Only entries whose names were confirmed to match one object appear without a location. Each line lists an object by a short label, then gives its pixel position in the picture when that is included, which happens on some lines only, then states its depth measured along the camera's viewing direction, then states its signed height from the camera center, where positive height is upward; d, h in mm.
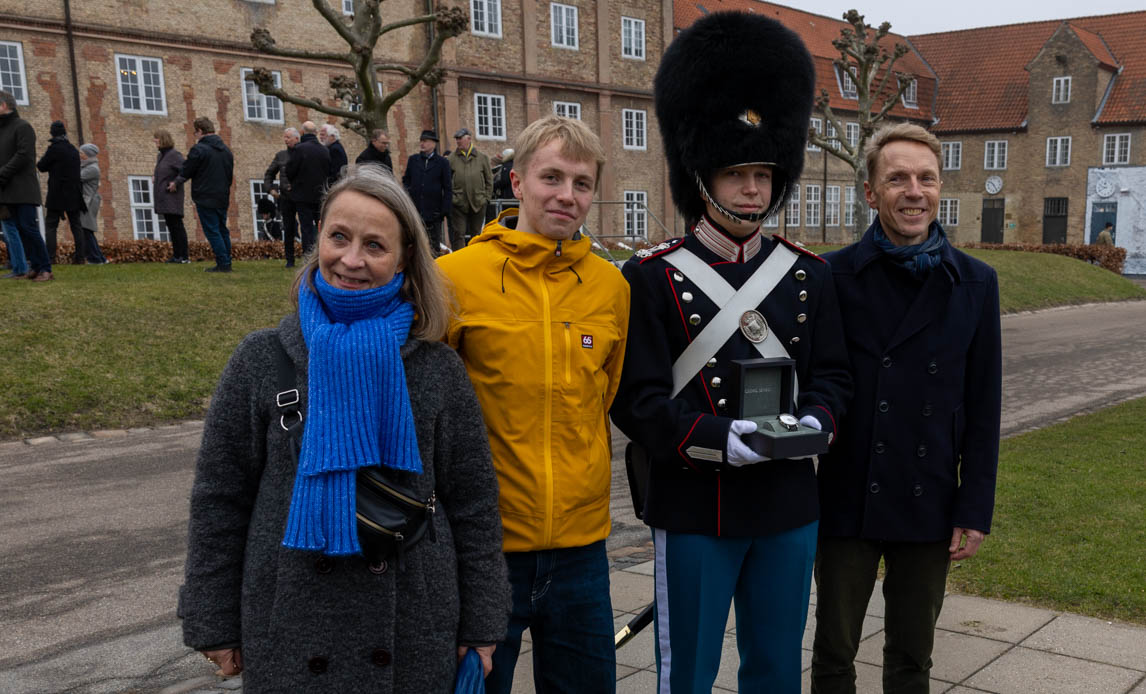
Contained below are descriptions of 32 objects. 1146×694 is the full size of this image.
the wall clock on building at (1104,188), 49625 +1002
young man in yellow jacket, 2891 -483
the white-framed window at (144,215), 26969 +518
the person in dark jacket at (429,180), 16219 +764
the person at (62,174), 15328 +984
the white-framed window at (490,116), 32875 +3671
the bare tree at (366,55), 16484 +2958
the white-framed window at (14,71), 24391 +4166
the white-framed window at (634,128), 37562 +3562
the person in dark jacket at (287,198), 16891 +557
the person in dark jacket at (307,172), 15656 +922
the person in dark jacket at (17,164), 13203 +988
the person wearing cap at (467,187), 17562 +685
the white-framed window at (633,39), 37281 +6979
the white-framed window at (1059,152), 51281 +3012
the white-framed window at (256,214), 28547 +483
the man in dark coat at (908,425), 3375 -743
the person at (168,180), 16781 +919
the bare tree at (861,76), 29938 +4506
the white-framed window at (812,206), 48406 +476
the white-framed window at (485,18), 32469 +6936
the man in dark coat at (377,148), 15586 +1285
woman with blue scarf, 2363 -640
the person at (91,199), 18109 +673
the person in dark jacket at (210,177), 15695 +885
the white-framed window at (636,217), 37438 +120
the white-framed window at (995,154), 53625 +3096
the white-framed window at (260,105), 28000 +3644
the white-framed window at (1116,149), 49750 +2995
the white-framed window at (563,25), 34875 +7085
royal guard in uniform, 3072 -599
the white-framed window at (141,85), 26047 +4003
